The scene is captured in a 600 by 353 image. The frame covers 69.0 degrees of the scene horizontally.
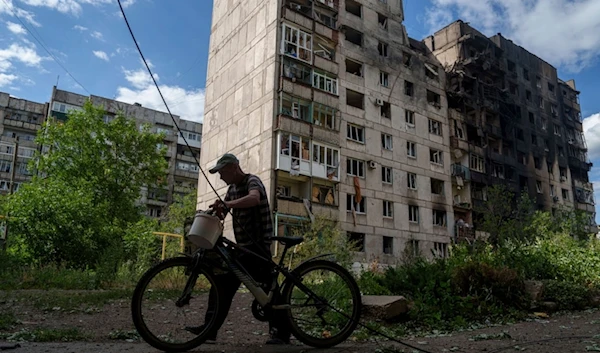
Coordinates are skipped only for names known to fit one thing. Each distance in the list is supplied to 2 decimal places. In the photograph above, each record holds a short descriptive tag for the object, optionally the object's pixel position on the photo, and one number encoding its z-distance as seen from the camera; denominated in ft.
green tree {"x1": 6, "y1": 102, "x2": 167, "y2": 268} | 106.11
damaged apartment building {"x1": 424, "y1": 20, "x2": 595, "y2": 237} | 126.41
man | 14.78
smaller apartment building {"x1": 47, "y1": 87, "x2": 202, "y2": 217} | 174.81
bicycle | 13.70
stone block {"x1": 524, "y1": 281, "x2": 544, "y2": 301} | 30.72
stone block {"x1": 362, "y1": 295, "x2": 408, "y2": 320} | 23.03
